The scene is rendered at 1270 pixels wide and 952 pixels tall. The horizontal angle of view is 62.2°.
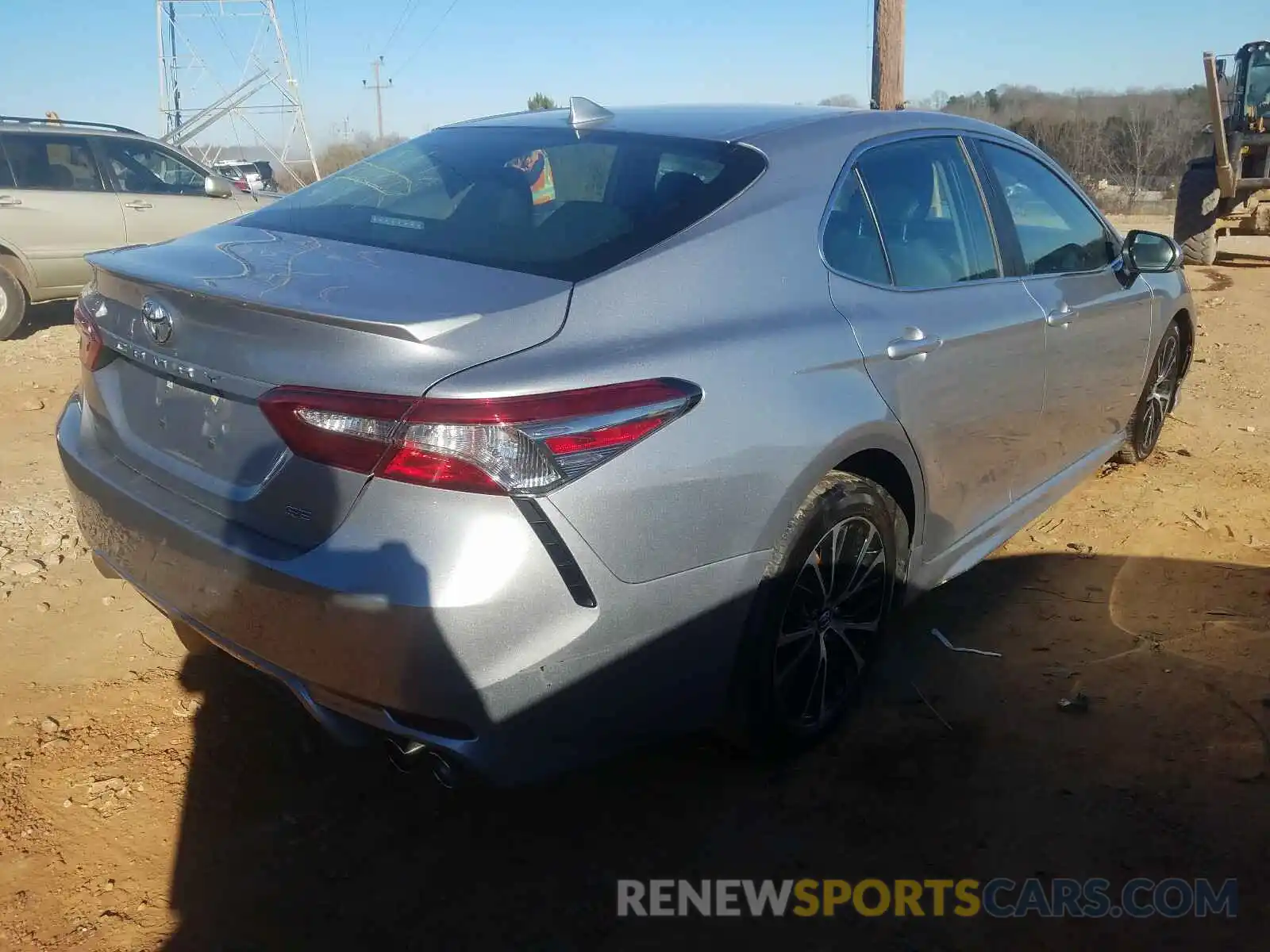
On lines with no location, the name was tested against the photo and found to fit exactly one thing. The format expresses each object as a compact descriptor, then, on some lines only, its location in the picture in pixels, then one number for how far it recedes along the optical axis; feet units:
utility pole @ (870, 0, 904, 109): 33.01
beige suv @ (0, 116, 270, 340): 28.71
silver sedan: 6.34
